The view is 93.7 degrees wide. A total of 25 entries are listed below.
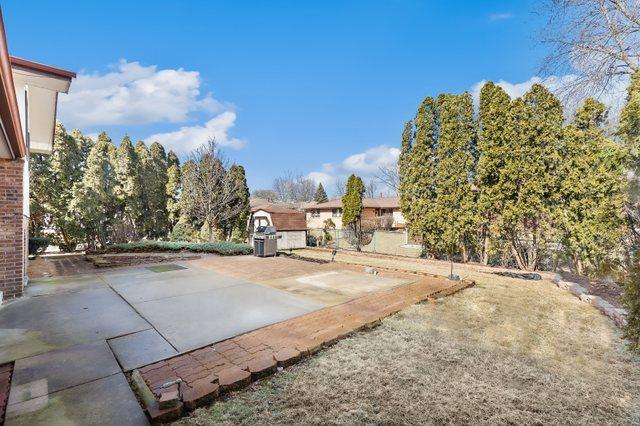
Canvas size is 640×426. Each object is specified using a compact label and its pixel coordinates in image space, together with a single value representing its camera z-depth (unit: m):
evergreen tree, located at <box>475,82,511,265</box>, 9.34
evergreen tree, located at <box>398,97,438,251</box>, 11.56
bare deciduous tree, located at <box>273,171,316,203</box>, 67.44
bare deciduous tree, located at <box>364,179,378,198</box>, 57.02
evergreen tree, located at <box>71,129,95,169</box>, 16.45
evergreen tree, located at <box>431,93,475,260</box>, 10.34
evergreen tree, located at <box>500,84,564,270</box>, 8.51
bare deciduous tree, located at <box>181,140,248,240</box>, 17.92
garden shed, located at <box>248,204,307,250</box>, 17.62
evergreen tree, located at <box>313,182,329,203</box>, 52.75
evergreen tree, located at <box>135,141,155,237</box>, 18.70
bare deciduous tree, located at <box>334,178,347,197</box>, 57.76
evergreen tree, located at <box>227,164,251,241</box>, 19.33
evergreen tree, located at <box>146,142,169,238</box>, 19.23
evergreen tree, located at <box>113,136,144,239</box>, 17.80
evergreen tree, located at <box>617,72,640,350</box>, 2.92
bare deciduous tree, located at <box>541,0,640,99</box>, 7.60
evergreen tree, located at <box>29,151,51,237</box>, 14.63
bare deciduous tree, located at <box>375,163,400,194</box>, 26.44
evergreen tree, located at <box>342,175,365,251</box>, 19.78
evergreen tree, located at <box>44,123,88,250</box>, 14.86
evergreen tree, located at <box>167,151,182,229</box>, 19.67
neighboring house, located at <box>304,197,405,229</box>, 31.93
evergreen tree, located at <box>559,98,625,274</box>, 7.36
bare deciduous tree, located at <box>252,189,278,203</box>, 64.74
